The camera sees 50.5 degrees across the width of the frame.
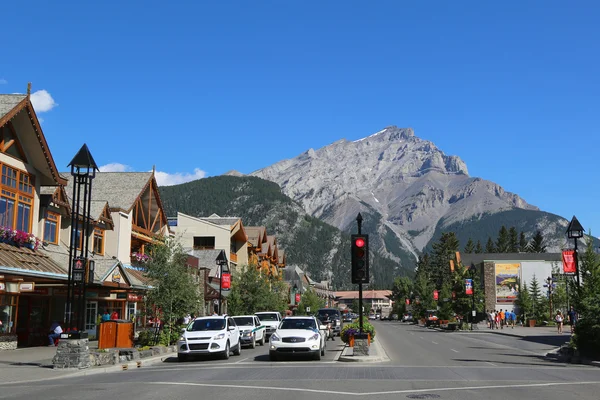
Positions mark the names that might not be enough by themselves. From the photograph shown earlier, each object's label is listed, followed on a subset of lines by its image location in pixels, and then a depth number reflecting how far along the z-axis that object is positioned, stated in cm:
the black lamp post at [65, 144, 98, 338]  2294
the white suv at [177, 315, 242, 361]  2439
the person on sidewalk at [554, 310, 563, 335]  5059
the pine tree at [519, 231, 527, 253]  15882
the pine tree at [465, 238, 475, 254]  15738
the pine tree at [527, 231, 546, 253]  15132
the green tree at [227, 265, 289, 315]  5924
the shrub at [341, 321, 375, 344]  3059
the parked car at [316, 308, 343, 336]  4694
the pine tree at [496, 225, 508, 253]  15600
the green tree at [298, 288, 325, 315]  10700
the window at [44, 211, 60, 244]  3553
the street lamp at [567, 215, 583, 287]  2967
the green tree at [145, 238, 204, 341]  3042
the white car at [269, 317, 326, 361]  2402
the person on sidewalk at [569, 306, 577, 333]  3711
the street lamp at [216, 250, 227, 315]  6361
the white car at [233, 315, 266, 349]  3284
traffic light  2480
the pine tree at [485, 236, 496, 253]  16275
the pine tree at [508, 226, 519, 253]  15612
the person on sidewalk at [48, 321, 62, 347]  3219
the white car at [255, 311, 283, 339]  4045
